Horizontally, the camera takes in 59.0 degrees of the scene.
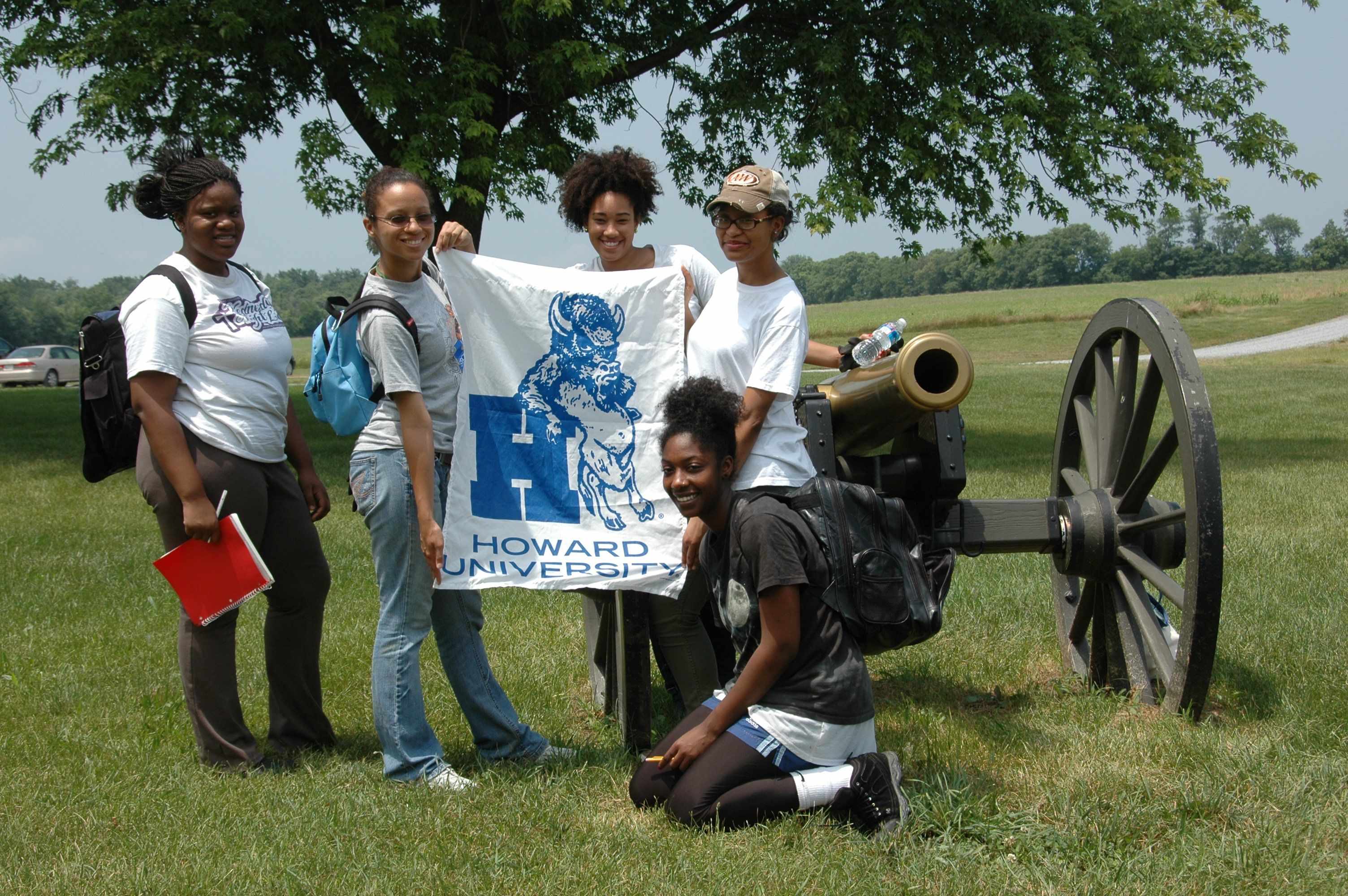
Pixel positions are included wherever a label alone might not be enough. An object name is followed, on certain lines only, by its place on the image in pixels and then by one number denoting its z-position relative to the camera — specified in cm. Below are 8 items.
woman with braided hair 369
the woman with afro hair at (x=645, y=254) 421
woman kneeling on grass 336
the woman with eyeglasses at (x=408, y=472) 368
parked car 3853
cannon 374
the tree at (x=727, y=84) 1214
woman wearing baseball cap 357
